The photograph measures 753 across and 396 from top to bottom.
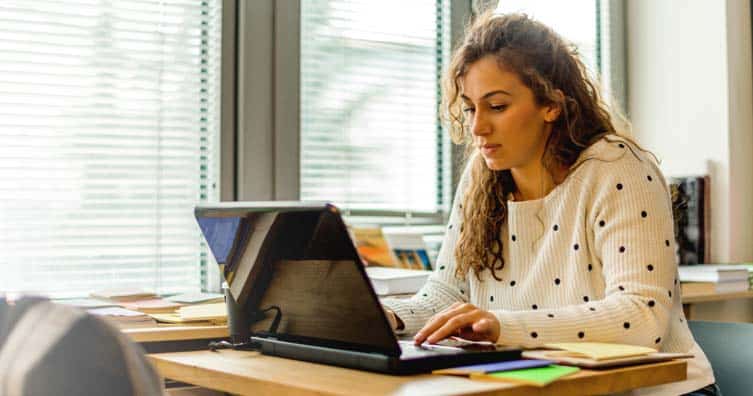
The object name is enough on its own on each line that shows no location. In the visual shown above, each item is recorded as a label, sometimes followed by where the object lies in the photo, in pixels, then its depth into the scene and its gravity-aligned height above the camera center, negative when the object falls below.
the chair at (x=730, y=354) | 1.70 -0.26
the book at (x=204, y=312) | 1.76 -0.18
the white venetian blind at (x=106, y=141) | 2.15 +0.21
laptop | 1.19 -0.10
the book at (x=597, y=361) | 1.19 -0.19
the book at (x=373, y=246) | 2.58 -0.07
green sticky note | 1.07 -0.19
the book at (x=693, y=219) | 3.07 +0.01
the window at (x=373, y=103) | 2.66 +0.37
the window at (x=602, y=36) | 3.38 +0.71
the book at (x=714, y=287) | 2.57 -0.19
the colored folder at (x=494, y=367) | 1.14 -0.19
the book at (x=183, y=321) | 1.75 -0.19
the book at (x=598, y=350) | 1.22 -0.18
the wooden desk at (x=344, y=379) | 1.06 -0.20
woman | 1.57 +0.03
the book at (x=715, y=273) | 2.66 -0.15
